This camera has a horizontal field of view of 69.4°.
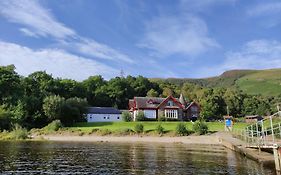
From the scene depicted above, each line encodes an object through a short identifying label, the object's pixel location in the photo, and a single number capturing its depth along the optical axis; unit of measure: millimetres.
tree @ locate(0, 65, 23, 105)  54418
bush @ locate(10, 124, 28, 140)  38924
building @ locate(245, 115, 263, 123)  65562
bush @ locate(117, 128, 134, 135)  40915
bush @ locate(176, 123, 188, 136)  38736
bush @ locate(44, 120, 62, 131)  46100
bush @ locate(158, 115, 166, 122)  56845
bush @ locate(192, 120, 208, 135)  38360
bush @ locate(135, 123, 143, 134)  40990
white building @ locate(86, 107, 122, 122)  61290
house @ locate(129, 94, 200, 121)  59099
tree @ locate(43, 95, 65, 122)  51623
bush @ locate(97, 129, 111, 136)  41666
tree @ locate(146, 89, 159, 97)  87330
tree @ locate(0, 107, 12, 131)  46814
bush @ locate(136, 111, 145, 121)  56019
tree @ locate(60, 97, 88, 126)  53114
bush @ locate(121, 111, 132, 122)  55327
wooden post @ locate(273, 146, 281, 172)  13291
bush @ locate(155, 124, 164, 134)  39867
